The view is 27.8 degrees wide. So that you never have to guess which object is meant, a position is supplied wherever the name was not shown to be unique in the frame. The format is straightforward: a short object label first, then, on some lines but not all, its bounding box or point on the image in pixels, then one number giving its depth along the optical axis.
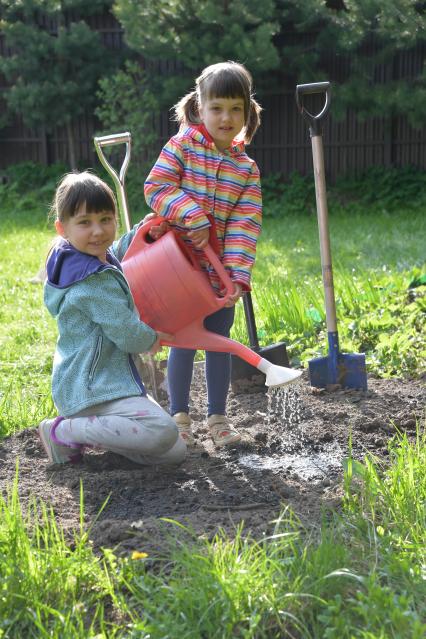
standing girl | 3.02
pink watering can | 2.89
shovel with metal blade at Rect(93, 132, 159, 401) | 3.45
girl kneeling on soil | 2.73
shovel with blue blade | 3.56
